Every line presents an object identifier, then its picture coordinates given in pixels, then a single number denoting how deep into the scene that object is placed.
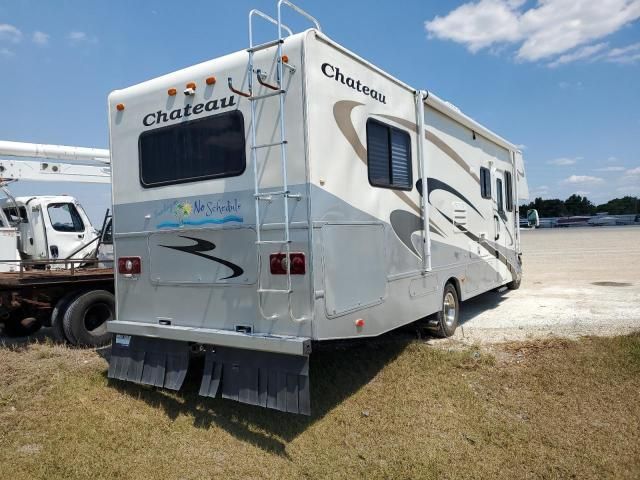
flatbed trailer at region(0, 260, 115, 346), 6.99
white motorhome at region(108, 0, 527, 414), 4.17
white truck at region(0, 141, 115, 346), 7.10
